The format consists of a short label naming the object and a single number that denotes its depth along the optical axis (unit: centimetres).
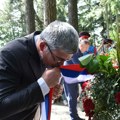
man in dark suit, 147
